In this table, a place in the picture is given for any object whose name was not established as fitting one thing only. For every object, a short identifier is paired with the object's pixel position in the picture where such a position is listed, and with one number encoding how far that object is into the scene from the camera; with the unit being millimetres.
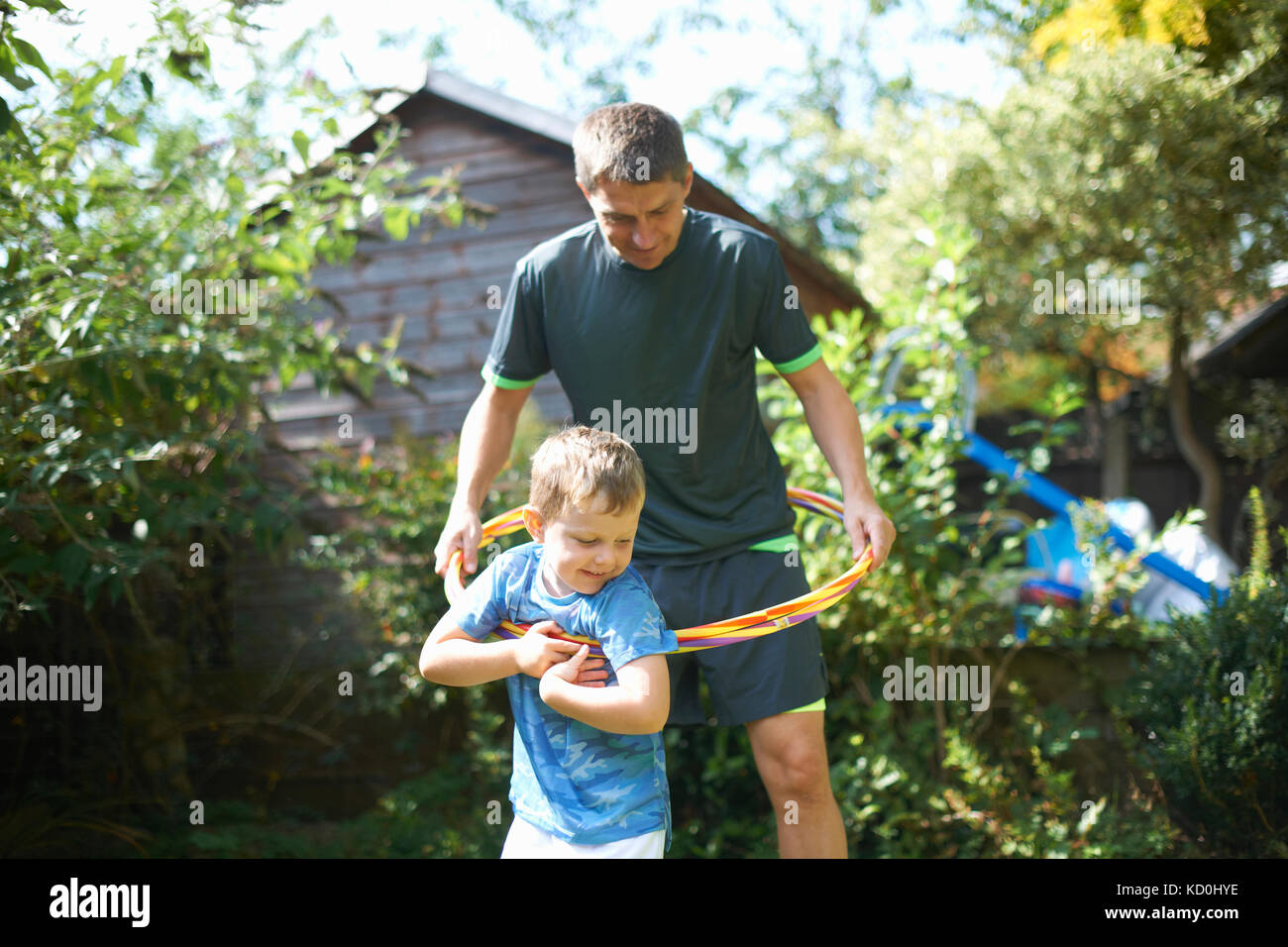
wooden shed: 6551
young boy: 2078
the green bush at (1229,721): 3172
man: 2615
